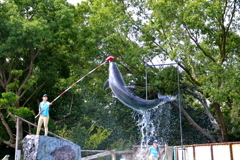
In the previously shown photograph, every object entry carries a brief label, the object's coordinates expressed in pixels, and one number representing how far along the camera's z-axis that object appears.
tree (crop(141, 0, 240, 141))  18.09
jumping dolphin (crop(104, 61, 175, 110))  10.24
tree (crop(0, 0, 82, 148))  17.44
